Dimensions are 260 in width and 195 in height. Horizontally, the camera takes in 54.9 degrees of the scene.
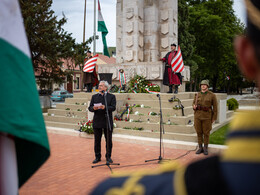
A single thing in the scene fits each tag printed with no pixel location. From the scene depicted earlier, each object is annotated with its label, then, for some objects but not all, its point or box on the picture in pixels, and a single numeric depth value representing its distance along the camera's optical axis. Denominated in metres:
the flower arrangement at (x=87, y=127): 10.35
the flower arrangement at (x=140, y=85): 13.70
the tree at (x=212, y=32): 32.59
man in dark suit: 7.06
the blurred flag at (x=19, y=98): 1.07
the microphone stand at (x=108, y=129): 6.69
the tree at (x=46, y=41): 21.44
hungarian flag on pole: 17.66
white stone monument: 15.30
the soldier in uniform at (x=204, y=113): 7.85
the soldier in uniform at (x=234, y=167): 0.58
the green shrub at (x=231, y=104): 17.27
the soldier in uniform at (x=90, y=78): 14.73
